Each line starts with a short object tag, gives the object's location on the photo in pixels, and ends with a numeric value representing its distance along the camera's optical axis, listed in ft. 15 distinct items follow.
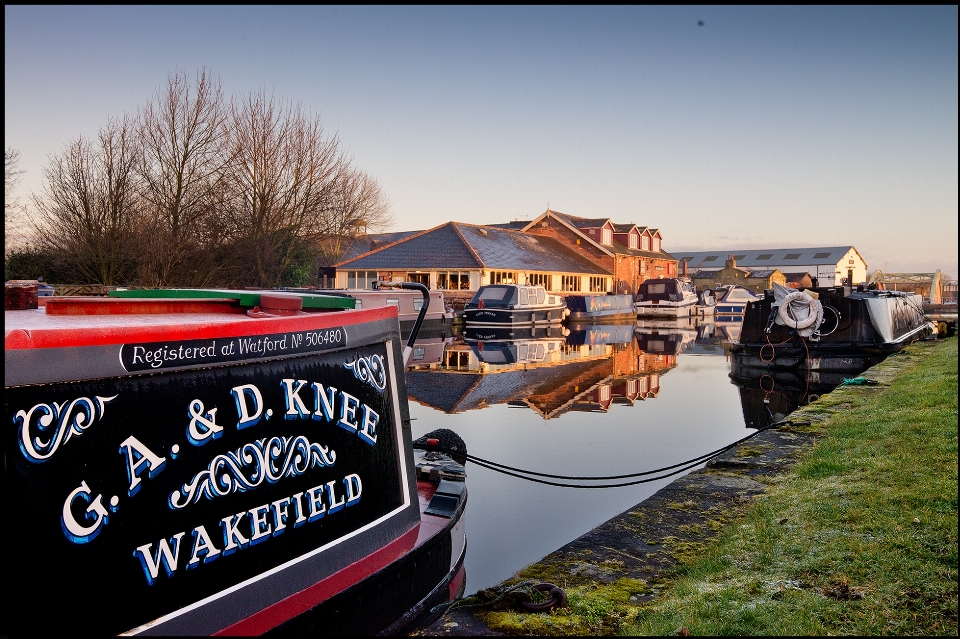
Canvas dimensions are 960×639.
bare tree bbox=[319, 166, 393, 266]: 115.34
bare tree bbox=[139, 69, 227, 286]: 84.99
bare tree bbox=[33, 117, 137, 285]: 80.12
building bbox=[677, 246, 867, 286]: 293.64
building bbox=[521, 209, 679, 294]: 182.70
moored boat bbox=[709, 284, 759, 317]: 177.06
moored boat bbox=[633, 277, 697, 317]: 152.66
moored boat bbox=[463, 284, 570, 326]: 107.96
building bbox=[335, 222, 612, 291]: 134.10
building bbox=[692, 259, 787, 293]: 251.19
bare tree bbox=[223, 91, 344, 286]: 98.78
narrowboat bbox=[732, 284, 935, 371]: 62.23
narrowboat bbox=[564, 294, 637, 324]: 136.15
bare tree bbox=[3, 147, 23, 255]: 74.43
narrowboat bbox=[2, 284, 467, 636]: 9.16
